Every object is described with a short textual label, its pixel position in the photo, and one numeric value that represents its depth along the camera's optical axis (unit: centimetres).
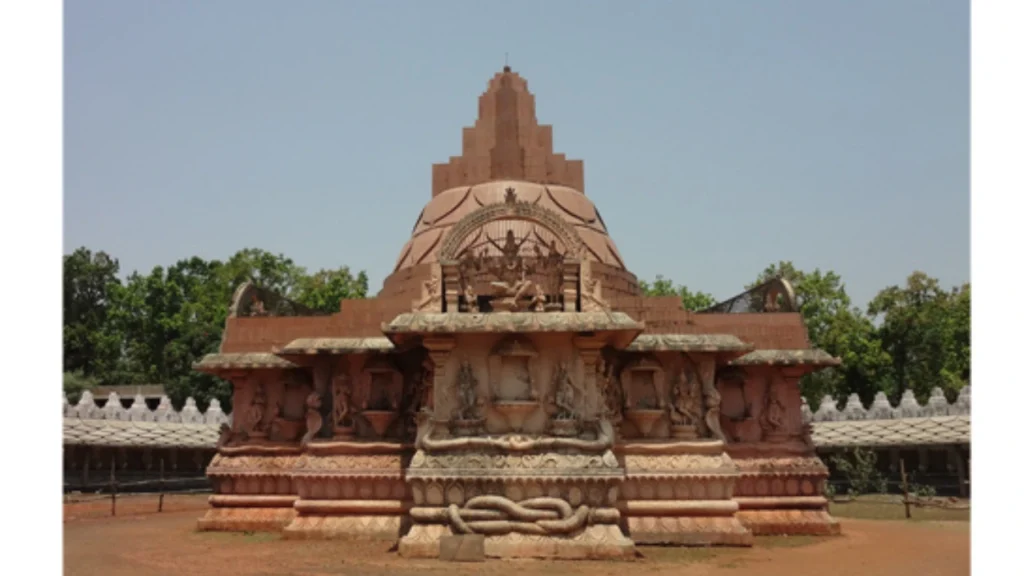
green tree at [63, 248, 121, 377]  5319
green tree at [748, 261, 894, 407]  4259
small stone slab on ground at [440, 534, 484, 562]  1339
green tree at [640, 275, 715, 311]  4816
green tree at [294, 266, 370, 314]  4656
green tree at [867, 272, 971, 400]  4047
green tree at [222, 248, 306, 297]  5116
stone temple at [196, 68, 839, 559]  1416
